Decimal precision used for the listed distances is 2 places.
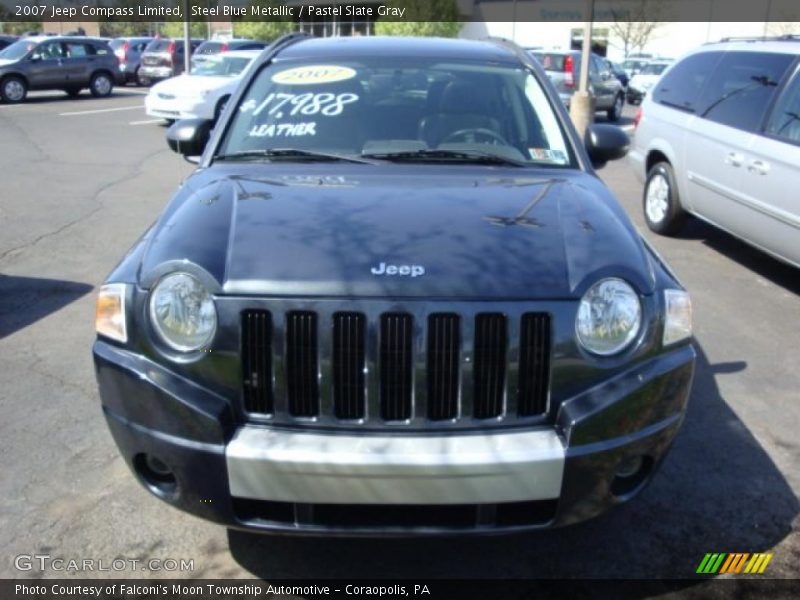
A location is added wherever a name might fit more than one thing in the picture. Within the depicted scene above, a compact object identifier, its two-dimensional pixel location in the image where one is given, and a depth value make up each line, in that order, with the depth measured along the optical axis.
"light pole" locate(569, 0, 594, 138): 14.81
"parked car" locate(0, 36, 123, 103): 22.44
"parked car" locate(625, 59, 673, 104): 28.97
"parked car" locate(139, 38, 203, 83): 28.64
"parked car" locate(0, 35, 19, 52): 26.72
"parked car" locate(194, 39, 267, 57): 23.34
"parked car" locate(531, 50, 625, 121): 19.86
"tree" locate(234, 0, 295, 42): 44.81
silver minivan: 6.15
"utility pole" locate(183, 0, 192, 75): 23.13
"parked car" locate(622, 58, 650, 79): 33.81
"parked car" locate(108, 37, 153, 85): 30.81
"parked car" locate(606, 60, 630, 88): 30.23
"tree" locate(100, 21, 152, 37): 65.45
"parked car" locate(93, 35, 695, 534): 2.51
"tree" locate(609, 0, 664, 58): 52.40
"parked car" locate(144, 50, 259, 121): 16.16
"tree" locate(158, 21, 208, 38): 54.60
